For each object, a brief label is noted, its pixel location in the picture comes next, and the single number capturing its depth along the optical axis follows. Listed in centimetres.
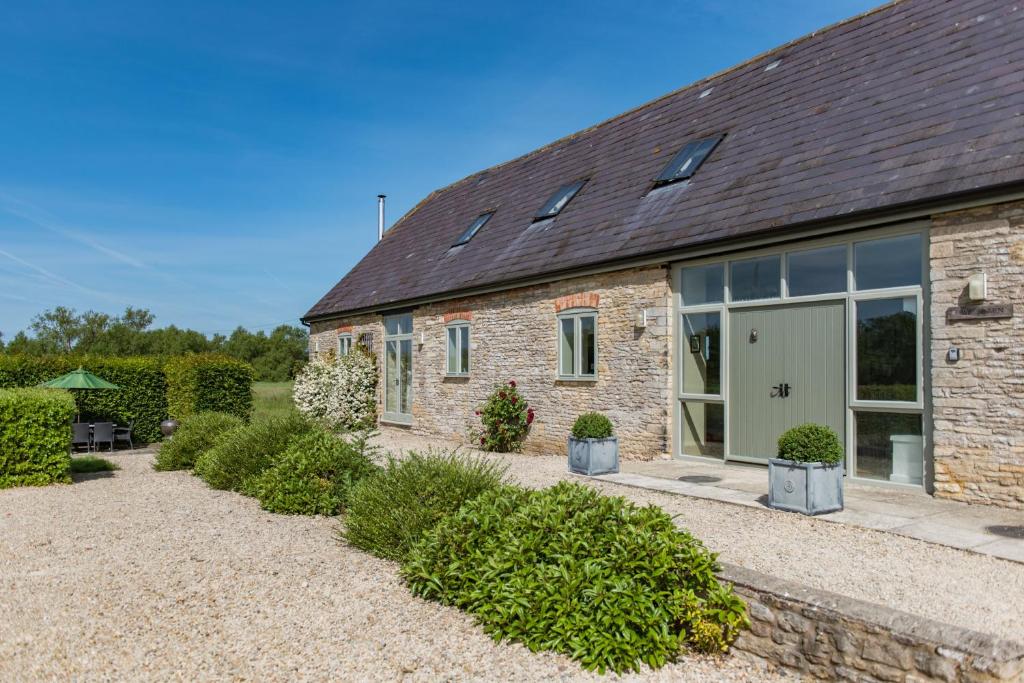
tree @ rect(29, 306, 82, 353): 4375
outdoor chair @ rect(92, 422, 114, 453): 1359
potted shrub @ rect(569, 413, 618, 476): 923
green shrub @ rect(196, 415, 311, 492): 893
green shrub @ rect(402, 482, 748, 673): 397
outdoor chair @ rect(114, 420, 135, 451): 1455
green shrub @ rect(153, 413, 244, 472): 1112
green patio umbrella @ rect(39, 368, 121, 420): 1262
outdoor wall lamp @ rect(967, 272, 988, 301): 698
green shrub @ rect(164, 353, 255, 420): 1543
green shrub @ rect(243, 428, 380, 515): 757
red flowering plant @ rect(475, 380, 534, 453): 1255
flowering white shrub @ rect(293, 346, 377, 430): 1742
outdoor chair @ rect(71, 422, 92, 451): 1327
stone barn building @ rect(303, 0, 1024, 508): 713
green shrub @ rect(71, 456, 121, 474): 1111
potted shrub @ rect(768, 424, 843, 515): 660
